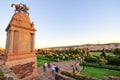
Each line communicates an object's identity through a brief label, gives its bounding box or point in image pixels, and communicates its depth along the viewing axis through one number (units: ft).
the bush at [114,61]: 37.45
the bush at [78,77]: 16.01
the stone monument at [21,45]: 19.38
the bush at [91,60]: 44.63
